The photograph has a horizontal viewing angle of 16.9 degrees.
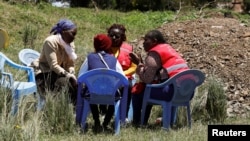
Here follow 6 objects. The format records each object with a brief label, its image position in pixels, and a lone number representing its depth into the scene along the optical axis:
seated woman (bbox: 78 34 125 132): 9.61
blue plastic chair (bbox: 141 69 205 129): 9.71
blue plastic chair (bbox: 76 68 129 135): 9.25
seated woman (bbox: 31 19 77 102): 10.15
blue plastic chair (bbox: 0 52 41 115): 9.00
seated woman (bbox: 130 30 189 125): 9.92
